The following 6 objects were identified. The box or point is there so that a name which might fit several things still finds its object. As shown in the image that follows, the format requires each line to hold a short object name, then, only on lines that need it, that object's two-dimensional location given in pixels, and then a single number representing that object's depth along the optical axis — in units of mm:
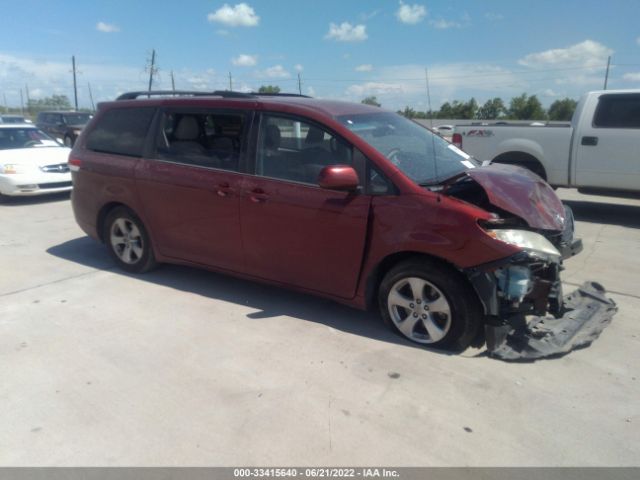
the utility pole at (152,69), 46312
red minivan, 3512
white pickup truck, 7797
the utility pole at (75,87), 50934
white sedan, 9266
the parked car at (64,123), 21500
